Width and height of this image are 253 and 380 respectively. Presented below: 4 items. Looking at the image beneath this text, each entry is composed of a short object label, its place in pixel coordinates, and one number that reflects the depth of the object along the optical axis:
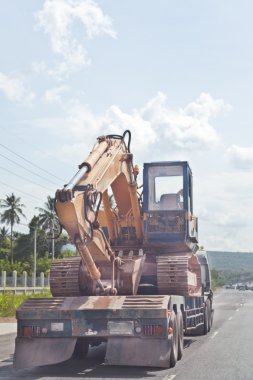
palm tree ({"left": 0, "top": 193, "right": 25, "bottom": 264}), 117.00
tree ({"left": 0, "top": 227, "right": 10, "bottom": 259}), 108.12
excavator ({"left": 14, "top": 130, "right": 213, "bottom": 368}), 11.62
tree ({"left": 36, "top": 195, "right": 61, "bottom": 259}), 110.12
